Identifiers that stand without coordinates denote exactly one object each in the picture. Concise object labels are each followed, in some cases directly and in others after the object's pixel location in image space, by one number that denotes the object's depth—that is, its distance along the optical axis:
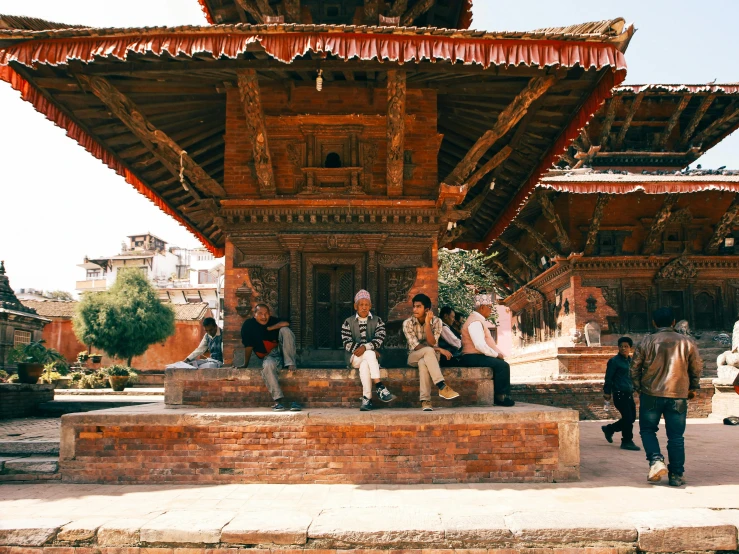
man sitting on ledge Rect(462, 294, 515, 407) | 7.99
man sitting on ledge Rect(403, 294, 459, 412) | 7.43
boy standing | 9.57
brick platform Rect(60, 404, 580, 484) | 6.96
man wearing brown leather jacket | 6.72
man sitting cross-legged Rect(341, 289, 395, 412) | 7.48
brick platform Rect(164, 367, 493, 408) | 7.84
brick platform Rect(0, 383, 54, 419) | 12.30
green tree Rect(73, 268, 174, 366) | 38.12
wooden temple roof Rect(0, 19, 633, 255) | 7.49
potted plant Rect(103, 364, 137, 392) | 21.72
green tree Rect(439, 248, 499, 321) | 21.67
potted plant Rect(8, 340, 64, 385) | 13.49
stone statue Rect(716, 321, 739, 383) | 13.75
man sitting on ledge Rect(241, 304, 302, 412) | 7.95
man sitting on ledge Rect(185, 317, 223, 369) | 10.02
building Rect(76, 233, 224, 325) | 59.78
